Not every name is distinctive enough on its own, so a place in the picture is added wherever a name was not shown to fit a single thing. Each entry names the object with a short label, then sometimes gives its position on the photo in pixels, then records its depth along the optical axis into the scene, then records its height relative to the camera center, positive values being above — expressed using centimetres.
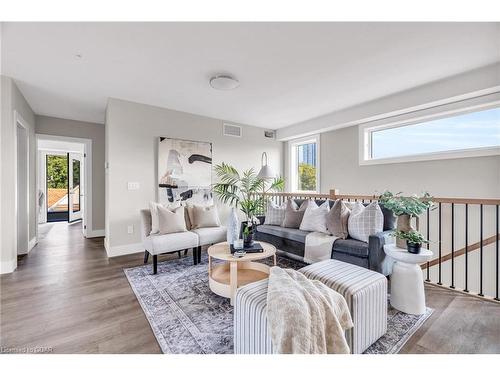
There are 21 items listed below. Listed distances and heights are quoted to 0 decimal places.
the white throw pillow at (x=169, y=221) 306 -51
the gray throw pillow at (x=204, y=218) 349 -52
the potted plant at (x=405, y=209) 212 -23
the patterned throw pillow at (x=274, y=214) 369 -49
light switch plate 375 -1
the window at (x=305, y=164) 516 +50
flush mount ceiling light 280 +130
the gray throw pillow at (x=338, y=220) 273 -43
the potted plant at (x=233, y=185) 432 +0
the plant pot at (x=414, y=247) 197 -55
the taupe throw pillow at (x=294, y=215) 341 -46
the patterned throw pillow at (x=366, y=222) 250 -42
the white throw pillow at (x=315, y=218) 304 -46
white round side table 195 -86
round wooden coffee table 213 -95
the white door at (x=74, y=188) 710 -11
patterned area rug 156 -111
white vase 258 -51
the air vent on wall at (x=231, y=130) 482 +119
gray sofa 228 -73
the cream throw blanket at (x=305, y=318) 102 -66
